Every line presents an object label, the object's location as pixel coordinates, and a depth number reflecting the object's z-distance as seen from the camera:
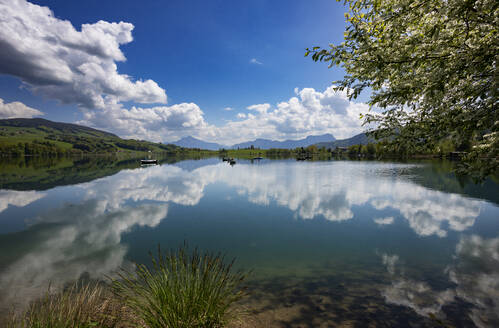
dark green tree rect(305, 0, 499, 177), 6.07
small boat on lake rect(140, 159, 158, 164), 127.56
